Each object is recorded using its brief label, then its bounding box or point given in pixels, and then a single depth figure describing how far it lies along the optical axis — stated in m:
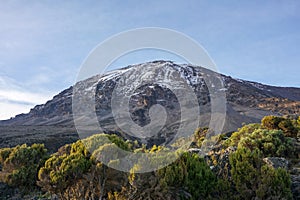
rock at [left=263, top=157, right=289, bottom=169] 10.28
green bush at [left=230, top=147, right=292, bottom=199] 9.11
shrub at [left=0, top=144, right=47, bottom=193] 14.77
